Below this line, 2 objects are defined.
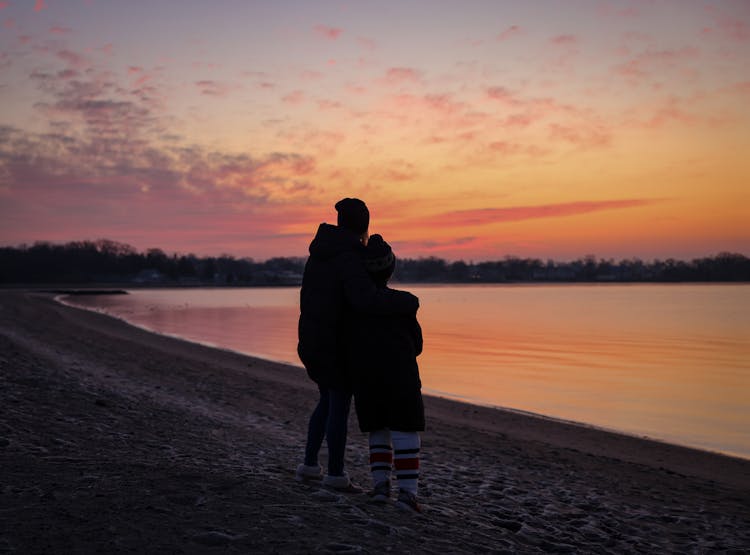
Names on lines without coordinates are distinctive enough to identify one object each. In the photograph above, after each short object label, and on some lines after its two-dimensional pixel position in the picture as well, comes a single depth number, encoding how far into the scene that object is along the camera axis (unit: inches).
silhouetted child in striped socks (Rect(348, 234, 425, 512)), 183.3
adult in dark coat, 180.5
